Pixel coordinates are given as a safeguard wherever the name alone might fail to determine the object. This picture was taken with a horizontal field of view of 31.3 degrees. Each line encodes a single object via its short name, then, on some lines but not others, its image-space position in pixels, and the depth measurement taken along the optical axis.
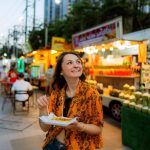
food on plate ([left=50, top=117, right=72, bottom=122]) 1.78
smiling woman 1.90
